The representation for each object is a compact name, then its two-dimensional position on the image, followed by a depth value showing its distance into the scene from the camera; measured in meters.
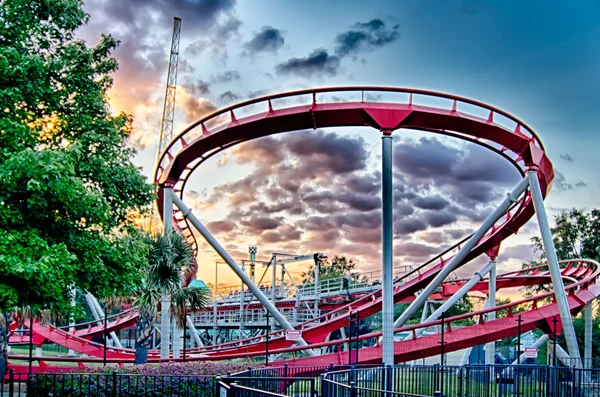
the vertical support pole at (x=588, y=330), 32.22
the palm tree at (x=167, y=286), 23.55
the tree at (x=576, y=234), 53.53
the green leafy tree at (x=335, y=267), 100.01
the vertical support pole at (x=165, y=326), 25.94
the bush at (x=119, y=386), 15.98
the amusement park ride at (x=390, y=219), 25.98
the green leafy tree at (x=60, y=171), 16.02
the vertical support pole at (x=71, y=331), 49.53
